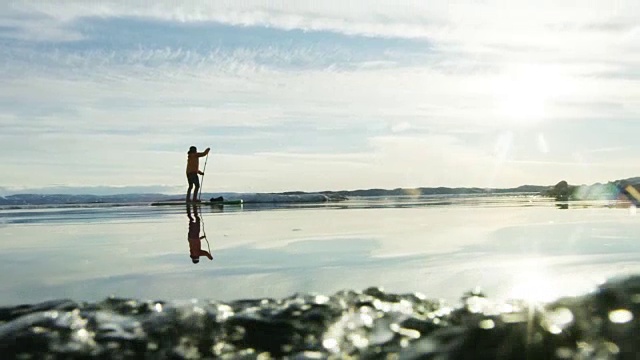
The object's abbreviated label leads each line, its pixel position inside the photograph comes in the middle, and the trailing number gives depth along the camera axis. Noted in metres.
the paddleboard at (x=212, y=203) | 24.19
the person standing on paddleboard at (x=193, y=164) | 18.84
